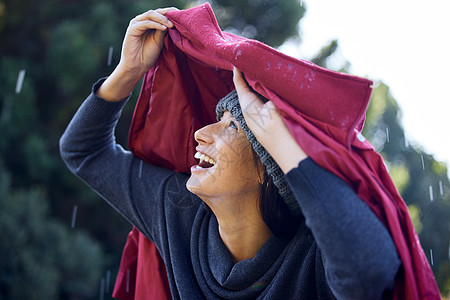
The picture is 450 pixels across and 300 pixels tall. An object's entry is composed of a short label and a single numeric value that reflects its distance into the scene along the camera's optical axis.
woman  1.05
